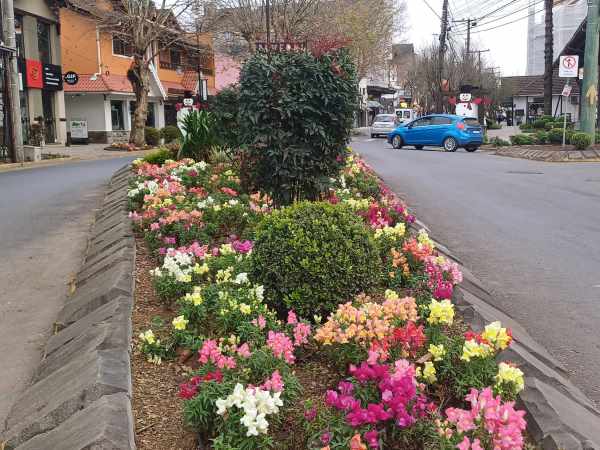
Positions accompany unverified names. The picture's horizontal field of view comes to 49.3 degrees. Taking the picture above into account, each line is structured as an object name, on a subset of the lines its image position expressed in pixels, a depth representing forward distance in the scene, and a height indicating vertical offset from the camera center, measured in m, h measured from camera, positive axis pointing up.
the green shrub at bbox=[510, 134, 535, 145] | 27.66 -0.81
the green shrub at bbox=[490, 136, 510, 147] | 29.37 -0.99
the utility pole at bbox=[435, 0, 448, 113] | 43.25 +5.75
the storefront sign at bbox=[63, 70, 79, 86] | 34.09 +2.44
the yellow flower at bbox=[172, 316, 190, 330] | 3.99 -1.21
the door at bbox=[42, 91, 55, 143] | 33.94 +0.60
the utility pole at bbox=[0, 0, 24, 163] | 22.53 +1.50
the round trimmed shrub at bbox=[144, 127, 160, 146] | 34.56 -0.61
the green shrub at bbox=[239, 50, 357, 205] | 6.43 +0.11
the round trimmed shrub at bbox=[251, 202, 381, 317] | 4.22 -0.90
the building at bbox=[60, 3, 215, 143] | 35.44 +2.73
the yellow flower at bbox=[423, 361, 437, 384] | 3.18 -1.21
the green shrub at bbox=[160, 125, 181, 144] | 35.57 -0.52
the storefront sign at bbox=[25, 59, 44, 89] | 31.84 +2.51
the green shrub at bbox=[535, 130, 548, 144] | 27.01 -0.72
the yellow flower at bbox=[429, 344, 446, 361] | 3.31 -1.16
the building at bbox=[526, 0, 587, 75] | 68.75 +9.93
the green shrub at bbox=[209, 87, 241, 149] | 11.60 +0.19
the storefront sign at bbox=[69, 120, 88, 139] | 36.97 -0.22
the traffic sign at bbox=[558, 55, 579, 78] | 23.23 +1.93
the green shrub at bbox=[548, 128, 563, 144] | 26.34 -0.63
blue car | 28.80 -0.48
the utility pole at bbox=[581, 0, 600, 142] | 24.45 +1.69
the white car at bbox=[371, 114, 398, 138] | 46.06 -0.20
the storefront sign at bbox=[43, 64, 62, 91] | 33.12 +2.44
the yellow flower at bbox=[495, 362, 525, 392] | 3.09 -1.19
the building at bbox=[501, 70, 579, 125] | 73.06 +2.83
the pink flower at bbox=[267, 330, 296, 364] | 3.43 -1.17
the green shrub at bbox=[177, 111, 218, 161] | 13.02 -0.26
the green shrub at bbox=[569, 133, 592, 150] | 23.80 -0.72
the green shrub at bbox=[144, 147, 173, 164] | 14.16 -0.70
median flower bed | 2.75 -1.20
